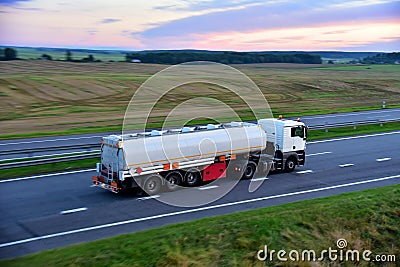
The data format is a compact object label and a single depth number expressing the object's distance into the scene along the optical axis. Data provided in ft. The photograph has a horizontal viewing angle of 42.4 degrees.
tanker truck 67.87
